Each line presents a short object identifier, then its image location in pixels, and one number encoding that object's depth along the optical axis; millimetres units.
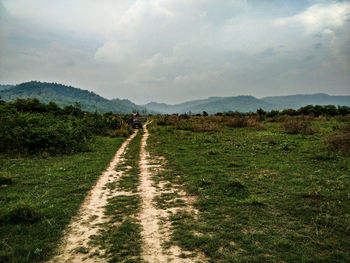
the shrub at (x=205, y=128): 27616
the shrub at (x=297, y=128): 21481
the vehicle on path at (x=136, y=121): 37656
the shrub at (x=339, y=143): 12758
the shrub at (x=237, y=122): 30641
